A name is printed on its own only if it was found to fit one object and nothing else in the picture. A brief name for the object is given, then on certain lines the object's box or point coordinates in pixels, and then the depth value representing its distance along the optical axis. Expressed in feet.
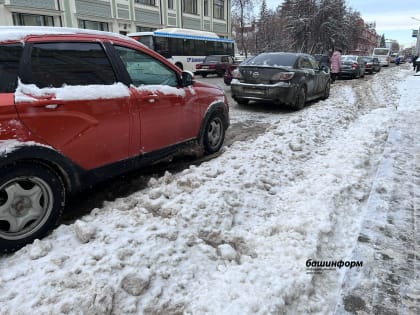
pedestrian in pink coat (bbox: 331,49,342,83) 67.05
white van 154.10
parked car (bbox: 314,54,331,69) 76.72
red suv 9.11
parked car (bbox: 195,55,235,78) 79.66
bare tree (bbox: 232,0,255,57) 157.69
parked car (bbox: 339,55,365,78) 74.38
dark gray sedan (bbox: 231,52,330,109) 29.99
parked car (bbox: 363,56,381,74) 96.81
